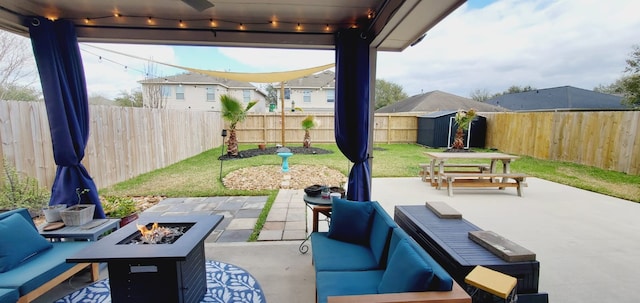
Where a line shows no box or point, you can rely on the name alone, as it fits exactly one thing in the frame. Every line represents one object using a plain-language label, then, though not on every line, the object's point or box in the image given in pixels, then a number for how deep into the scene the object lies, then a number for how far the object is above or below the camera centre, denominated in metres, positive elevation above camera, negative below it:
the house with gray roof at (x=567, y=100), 13.31 +1.33
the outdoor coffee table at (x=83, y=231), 2.22 -0.96
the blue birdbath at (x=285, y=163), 6.53 -1.03
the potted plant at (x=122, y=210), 2.80 -1.02
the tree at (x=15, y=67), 6.71 +1.37
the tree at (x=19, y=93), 6.81 +0.71
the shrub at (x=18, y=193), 3.05 -0.87
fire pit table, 1.65 -0.96
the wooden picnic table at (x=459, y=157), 5.20 -0.70
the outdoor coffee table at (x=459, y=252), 1.70 -0.91
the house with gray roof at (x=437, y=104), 15.76 +1.23
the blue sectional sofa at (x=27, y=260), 1.67 -1.03
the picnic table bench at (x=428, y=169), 5.70 -1.01
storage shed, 10.70 -0.27
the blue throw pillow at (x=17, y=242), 1.83 -0.90
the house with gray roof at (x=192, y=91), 16.06 +1.85
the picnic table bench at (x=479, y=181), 4.95 -1.15
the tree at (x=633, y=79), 8.63 +1.60
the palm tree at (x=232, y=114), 8.10 +0.24
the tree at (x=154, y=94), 13.44 +1.35
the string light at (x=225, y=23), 2.87 +1.09
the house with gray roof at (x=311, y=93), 17.53 +1.97
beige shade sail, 3.99 +0.82
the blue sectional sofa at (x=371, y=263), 1.30 -0.86
